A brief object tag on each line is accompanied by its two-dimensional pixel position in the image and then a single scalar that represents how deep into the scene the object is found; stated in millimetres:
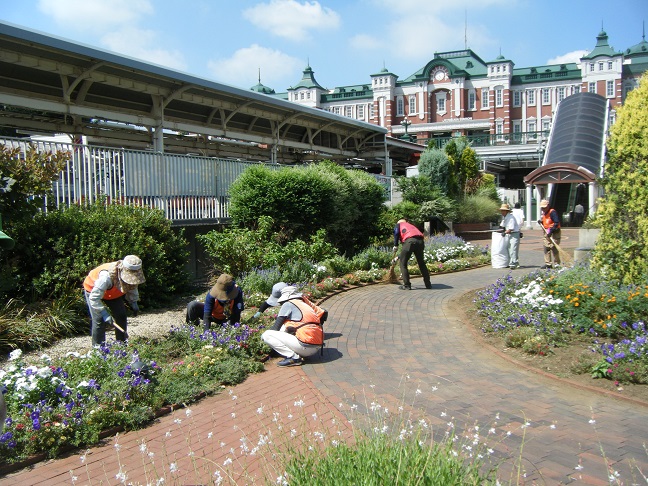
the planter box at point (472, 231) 22797
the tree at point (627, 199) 7609
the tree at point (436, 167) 23828
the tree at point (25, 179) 7711
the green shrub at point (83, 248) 7859
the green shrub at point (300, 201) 12358
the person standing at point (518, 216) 14602
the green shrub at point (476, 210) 23547
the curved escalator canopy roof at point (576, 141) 24141
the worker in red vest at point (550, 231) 13836
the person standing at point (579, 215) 29469
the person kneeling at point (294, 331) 6598
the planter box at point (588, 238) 13328
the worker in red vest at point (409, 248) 11550
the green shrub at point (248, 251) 10781
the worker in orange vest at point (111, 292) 6375
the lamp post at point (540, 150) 38406
